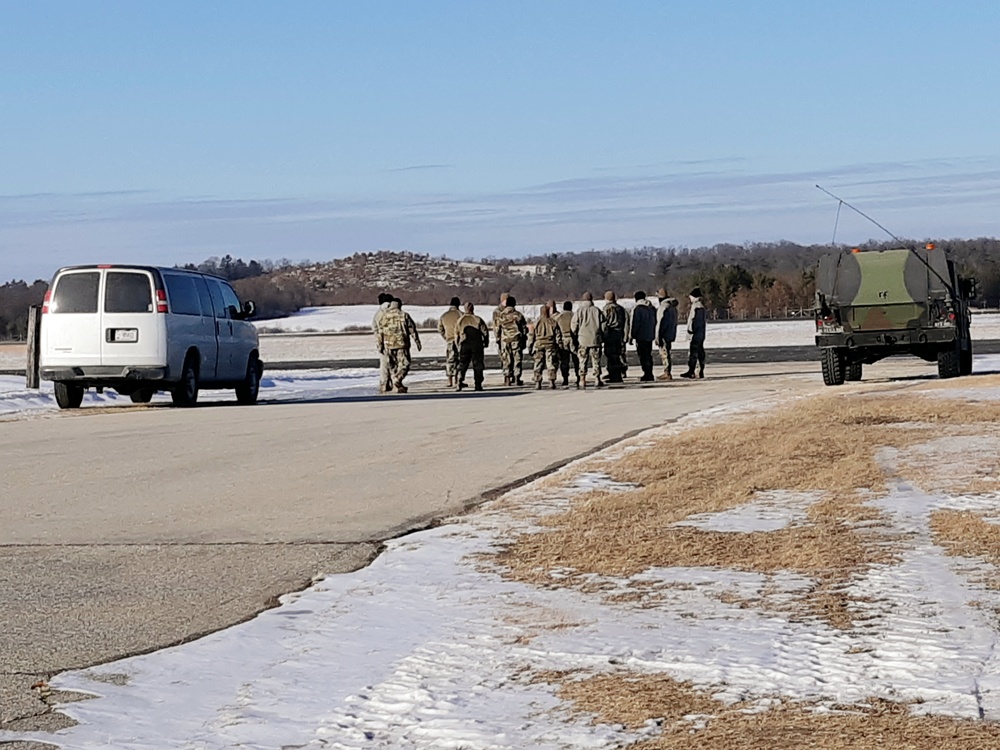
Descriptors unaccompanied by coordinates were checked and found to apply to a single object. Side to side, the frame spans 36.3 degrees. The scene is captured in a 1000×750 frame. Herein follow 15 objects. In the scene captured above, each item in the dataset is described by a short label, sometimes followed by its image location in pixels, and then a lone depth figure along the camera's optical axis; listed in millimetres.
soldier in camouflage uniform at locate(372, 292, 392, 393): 27078
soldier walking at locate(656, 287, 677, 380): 29547
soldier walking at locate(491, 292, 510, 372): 29088
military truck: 24406
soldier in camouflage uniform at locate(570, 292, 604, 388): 27328
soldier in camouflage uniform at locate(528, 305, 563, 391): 28266
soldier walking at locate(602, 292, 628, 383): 28234
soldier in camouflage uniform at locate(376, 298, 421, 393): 26688
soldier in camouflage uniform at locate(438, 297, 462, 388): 28281
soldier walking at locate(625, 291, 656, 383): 29062
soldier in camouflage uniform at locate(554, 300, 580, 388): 28766
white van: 20672
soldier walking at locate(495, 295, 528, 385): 29062
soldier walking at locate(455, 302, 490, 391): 28109
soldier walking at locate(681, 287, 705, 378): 29922
